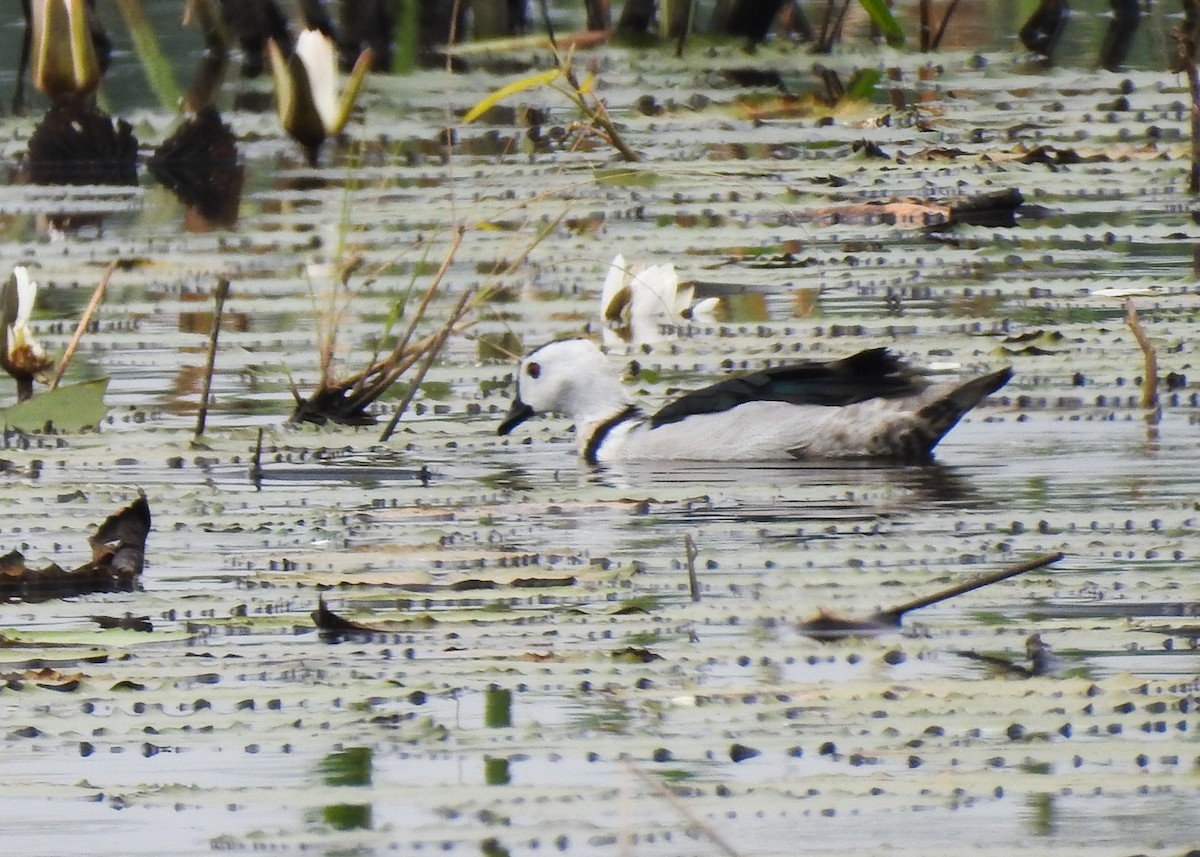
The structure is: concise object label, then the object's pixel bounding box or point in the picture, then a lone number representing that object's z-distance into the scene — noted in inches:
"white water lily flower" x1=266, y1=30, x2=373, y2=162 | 734.6
